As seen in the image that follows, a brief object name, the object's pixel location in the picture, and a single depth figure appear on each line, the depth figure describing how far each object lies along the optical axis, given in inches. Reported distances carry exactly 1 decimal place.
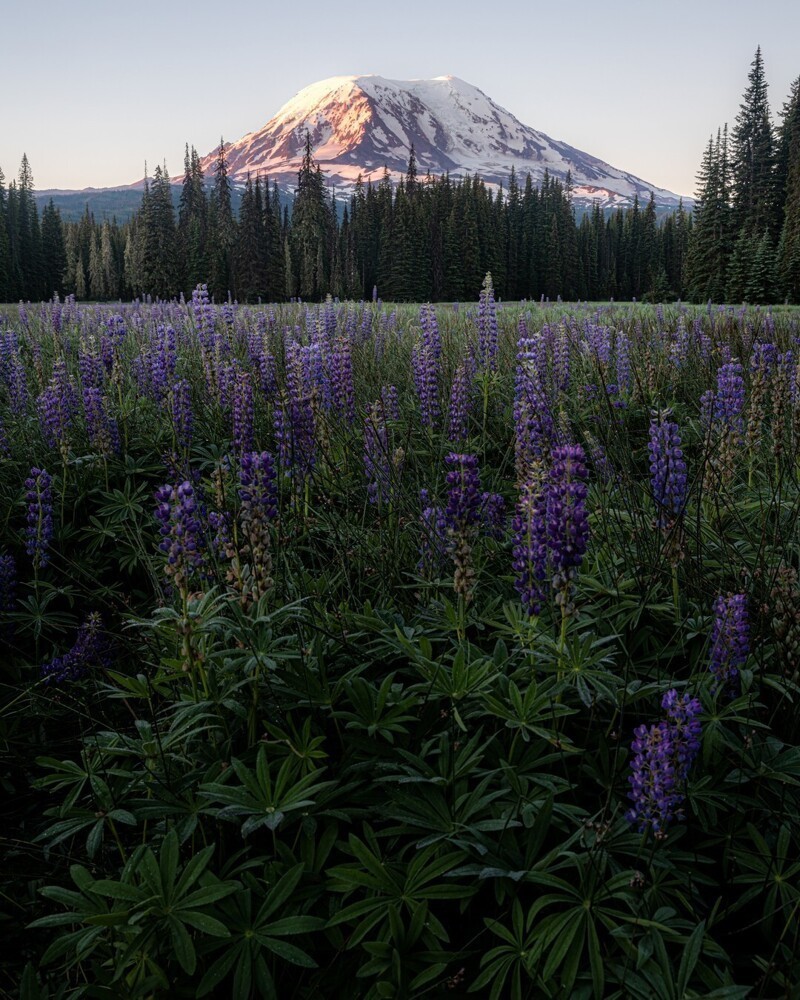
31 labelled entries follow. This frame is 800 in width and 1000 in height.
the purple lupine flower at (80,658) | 120.8
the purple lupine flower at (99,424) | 186.2
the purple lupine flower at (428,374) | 199.6
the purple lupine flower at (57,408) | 177.8
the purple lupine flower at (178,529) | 79.3
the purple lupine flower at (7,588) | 139.9
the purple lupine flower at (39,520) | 137.5
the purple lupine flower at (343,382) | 185.8
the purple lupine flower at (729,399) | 143.0
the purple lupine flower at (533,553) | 87.5
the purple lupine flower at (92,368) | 214.5
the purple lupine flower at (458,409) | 178.5
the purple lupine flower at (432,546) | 116.2
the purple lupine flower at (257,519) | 87.0
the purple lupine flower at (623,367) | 245.3
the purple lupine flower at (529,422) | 119.2
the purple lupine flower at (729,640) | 79.5
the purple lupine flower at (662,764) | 60.2
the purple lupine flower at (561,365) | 236.3
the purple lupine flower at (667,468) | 108.8
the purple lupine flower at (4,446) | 180.5
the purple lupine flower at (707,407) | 155.6
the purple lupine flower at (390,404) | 192.7
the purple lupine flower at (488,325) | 227.3
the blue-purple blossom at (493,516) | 127.5
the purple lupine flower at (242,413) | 142.6
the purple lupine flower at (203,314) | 233.9
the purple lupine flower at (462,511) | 84.2
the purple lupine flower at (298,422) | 140.1
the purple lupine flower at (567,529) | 76.4
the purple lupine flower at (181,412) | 183.7
